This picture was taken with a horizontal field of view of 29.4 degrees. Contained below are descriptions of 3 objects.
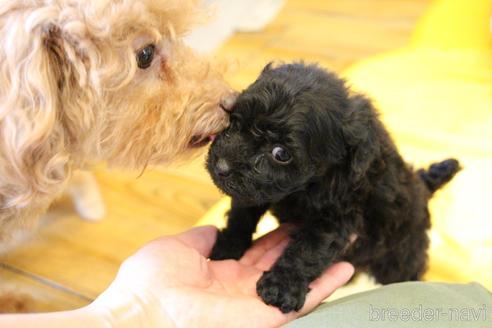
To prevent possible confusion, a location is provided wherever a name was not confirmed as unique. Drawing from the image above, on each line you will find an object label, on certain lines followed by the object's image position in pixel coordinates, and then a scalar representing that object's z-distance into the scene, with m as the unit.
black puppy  0.48
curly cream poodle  0.45
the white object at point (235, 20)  1.00
